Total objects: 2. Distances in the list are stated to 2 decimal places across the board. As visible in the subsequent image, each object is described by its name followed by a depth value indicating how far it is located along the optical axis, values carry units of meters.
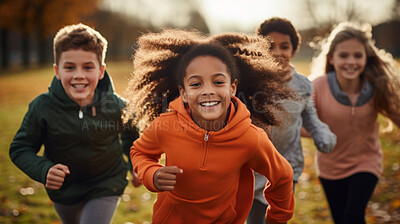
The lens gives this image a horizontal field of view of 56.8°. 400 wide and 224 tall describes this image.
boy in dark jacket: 3.09
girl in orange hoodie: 2.36
